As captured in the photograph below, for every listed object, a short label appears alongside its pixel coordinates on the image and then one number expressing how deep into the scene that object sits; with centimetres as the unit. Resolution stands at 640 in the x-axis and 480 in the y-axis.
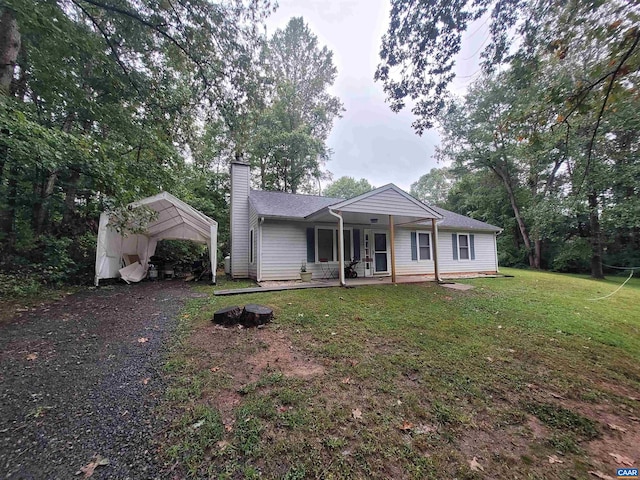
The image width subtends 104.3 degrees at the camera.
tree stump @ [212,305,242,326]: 436
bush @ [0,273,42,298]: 540
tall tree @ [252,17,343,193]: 1892
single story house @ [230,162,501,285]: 875
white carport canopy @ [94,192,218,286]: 763
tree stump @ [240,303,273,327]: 433
